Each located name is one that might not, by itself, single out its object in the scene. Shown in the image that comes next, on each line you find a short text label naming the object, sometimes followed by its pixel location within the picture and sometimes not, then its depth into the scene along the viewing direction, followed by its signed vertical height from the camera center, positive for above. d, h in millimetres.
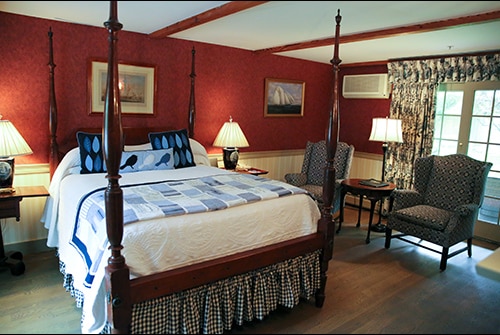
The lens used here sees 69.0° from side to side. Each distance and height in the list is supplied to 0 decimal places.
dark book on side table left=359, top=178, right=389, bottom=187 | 4176 -684
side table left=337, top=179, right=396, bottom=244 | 4051 -747
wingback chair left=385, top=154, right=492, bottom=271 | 3457 -778
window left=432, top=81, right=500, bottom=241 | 4090 +17
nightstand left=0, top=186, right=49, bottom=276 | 2869 -816
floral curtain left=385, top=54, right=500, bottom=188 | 4252 +365
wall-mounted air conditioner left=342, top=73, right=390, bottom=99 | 5184 +549
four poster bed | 1835 -785
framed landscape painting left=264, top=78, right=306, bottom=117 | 5129 +312
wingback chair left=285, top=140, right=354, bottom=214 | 4684 -586
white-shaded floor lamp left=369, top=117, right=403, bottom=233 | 4418 -81
